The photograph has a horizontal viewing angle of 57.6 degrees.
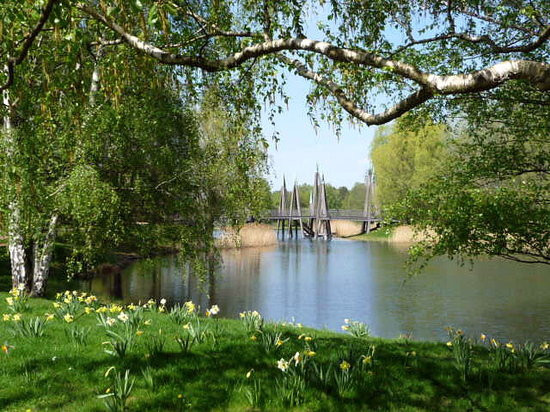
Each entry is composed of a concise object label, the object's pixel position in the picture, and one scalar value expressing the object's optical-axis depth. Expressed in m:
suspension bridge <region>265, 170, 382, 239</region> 57.94
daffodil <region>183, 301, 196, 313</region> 7.66
